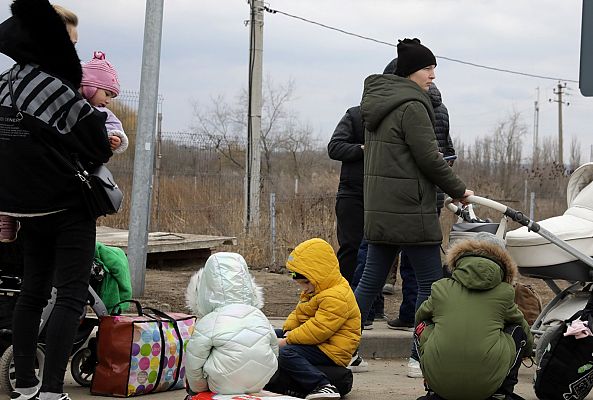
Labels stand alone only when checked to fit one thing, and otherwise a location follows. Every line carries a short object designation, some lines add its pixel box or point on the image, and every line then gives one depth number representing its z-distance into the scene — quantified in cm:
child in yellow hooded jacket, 514
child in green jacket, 466
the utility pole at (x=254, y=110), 1538
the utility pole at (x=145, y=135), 807
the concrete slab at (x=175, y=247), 1038
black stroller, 487
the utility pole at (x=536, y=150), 4722
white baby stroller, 541
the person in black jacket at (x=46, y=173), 425
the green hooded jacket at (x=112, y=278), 539
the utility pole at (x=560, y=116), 5541
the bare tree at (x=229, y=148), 1897
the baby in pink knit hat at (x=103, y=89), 473
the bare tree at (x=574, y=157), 5250
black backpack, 505
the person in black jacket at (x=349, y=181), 684
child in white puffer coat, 424
